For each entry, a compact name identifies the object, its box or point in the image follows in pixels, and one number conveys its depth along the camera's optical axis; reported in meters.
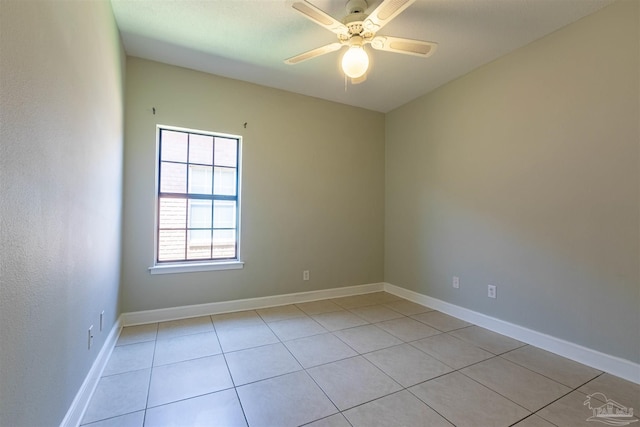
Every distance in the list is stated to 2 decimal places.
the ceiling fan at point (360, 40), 1.81
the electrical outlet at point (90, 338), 1.68
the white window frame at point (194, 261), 2.84
